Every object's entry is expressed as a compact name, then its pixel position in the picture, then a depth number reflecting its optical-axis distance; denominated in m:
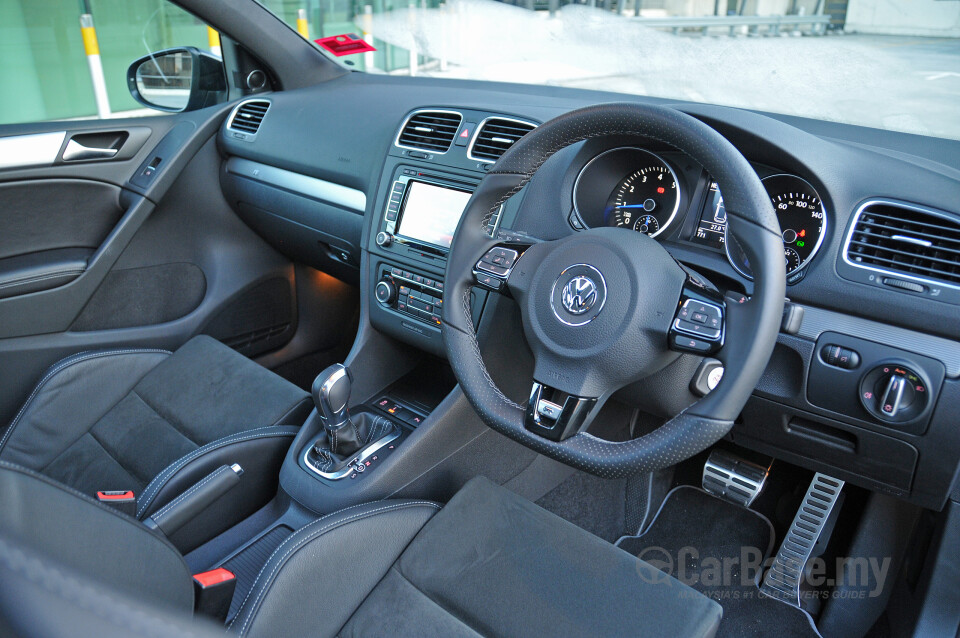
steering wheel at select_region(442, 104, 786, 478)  1.09
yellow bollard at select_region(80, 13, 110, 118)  5.55
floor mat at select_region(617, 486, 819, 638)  1.84
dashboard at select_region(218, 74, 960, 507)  1.31
